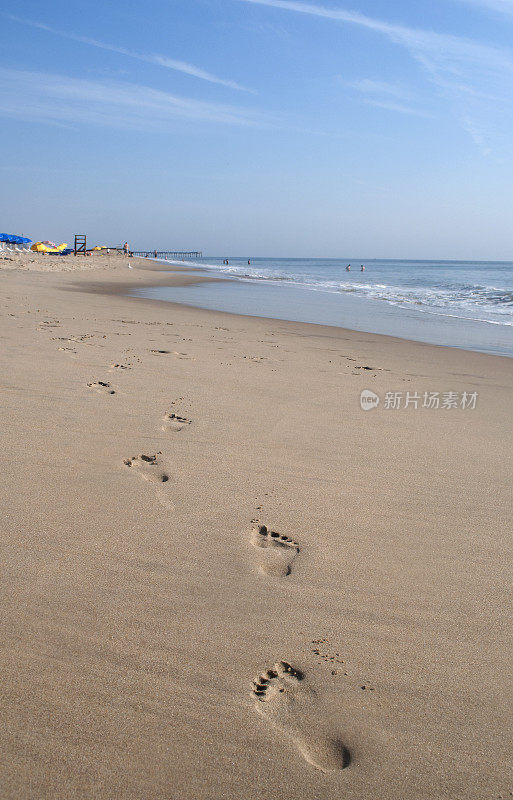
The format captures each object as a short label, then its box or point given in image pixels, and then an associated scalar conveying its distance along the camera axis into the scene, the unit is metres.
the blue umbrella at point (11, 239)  54.88
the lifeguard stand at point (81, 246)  51.92
